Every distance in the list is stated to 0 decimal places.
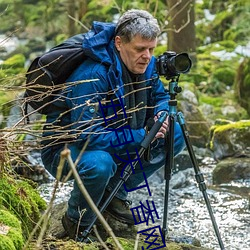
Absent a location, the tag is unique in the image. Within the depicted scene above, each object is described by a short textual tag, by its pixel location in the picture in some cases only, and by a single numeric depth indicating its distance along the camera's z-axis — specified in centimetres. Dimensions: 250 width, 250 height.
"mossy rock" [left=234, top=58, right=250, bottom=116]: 1227
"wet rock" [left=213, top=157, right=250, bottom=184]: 824
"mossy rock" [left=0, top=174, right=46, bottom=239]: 403
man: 433
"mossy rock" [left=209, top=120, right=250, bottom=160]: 914
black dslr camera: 430
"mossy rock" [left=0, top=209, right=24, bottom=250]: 312
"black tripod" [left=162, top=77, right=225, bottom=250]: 430
